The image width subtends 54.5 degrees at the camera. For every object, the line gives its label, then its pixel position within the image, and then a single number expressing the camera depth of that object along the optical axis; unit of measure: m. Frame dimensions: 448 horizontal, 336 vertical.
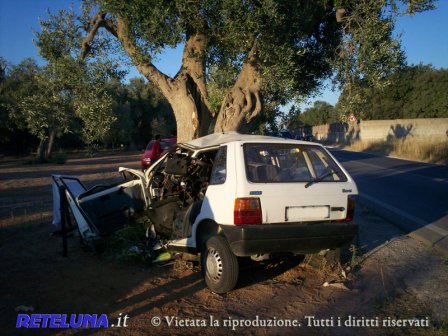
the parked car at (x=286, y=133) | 27.50
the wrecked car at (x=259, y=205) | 4.70
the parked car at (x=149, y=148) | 18.77
